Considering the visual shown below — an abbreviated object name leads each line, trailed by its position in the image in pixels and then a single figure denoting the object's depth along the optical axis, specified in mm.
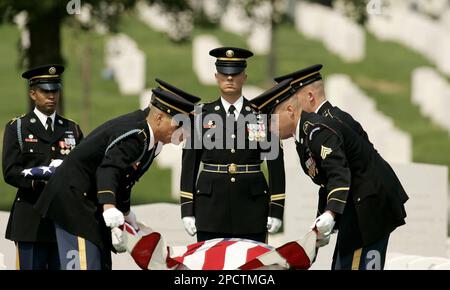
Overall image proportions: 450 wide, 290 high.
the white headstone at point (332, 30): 36719
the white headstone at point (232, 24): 40044
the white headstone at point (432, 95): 29672
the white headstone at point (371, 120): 24094
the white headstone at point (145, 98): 24625
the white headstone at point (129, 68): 30609
